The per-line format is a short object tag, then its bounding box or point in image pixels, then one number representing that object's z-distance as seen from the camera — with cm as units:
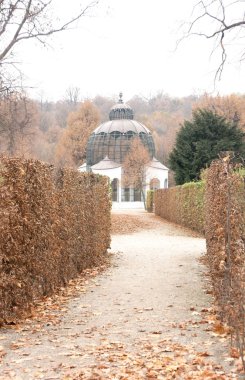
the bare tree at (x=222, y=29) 1574
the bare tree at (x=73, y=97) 9319
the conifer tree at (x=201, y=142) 3503
